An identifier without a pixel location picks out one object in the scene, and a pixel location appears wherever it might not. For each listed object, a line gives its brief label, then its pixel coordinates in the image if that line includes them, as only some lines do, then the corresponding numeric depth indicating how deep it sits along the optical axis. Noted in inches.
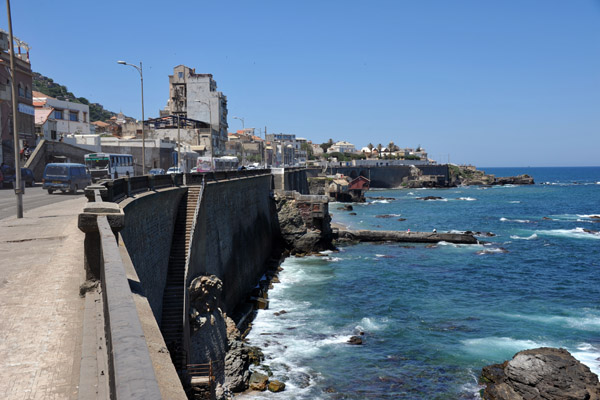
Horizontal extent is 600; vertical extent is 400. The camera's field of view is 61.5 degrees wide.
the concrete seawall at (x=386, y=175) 5787.4
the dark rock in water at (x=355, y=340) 944.9
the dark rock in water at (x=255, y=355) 843.3
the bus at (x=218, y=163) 2181.3
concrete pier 2112.5
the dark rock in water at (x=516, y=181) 6766.7
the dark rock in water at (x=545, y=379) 678.5
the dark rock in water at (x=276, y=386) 744.3
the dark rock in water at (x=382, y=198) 4411.9
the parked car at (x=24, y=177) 1561.3
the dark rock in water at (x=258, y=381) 747.5
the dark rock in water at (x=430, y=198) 4365.2
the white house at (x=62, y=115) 2522.1
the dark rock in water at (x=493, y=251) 1916.8
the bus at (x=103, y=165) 1573.6
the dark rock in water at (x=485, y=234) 2361.0
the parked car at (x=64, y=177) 1263.5
